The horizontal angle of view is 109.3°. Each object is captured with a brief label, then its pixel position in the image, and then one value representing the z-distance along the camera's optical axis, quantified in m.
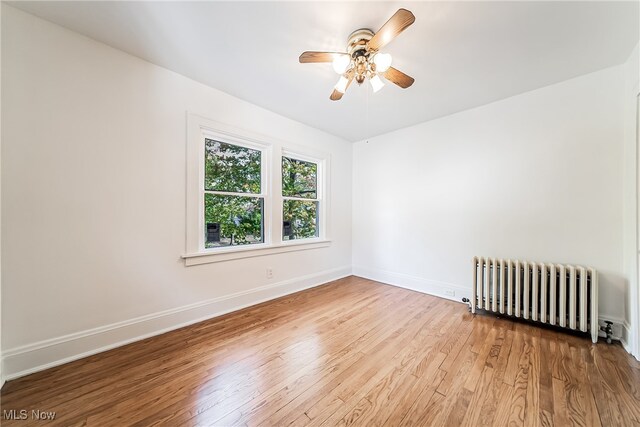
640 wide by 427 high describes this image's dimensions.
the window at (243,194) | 2.45
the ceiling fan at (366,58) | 1.48
